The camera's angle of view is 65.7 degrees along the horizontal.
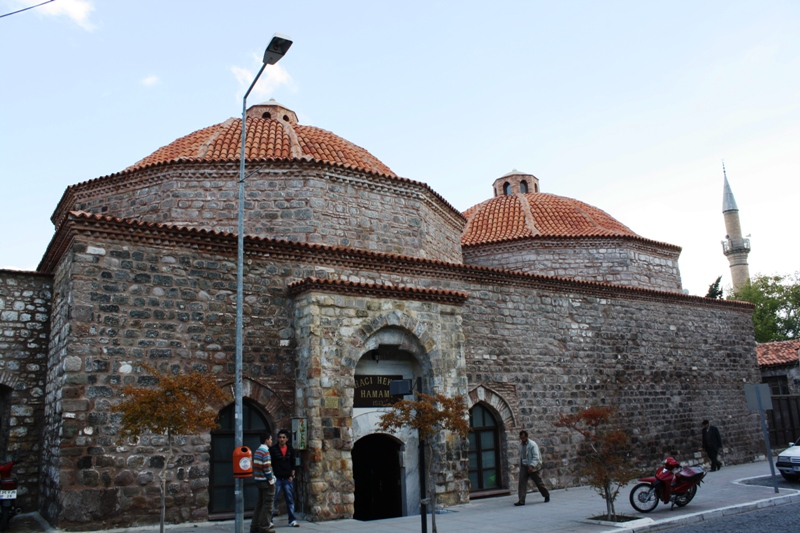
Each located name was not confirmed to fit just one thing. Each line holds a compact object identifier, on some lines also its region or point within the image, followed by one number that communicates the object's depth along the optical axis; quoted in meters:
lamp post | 7.50
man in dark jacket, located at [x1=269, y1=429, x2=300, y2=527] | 8.58
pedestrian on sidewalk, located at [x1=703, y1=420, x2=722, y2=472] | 14.84
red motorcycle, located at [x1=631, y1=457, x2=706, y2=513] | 9.26
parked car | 12.02
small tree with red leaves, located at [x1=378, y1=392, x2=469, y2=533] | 7.82
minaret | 38.31
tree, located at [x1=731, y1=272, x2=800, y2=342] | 37.31
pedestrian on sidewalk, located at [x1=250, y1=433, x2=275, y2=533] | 7.99
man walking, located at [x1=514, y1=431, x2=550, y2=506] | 10.44
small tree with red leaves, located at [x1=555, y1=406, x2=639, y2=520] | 8.49
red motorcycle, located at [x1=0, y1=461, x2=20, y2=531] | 8.43
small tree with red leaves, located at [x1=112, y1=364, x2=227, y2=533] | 6.94
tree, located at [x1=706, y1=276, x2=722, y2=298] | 35.22
